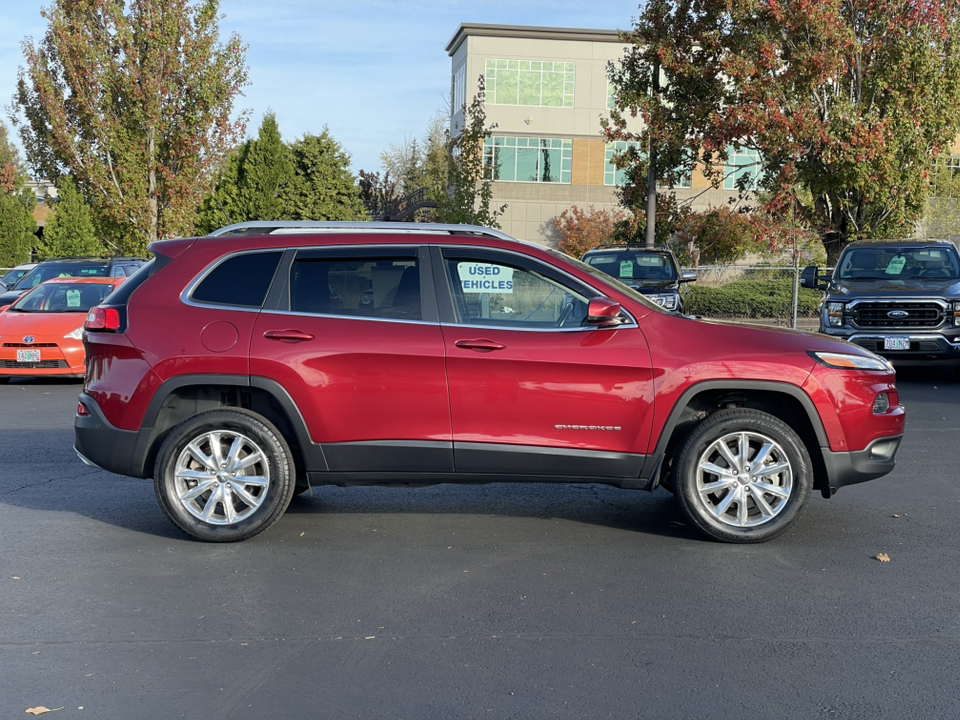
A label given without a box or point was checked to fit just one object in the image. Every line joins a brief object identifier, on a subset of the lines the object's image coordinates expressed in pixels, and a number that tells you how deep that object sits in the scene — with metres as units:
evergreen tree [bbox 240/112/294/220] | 31.67
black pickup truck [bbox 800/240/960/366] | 14.47
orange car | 14.70
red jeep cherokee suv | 6.23
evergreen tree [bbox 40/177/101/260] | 32.91
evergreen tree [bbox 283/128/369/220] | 31.97
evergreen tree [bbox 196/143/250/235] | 31.66
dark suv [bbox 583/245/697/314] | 18.75
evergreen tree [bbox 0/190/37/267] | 39.09
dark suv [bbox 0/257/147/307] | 18.86
